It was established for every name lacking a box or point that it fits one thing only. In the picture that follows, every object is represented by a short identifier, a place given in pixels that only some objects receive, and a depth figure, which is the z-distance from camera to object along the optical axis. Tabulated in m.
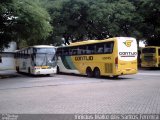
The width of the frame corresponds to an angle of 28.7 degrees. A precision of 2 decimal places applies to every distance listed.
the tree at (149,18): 38.25
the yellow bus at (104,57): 22.80
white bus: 28.45
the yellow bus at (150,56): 35.53
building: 51.31
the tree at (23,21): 23.48
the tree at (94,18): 36.97
